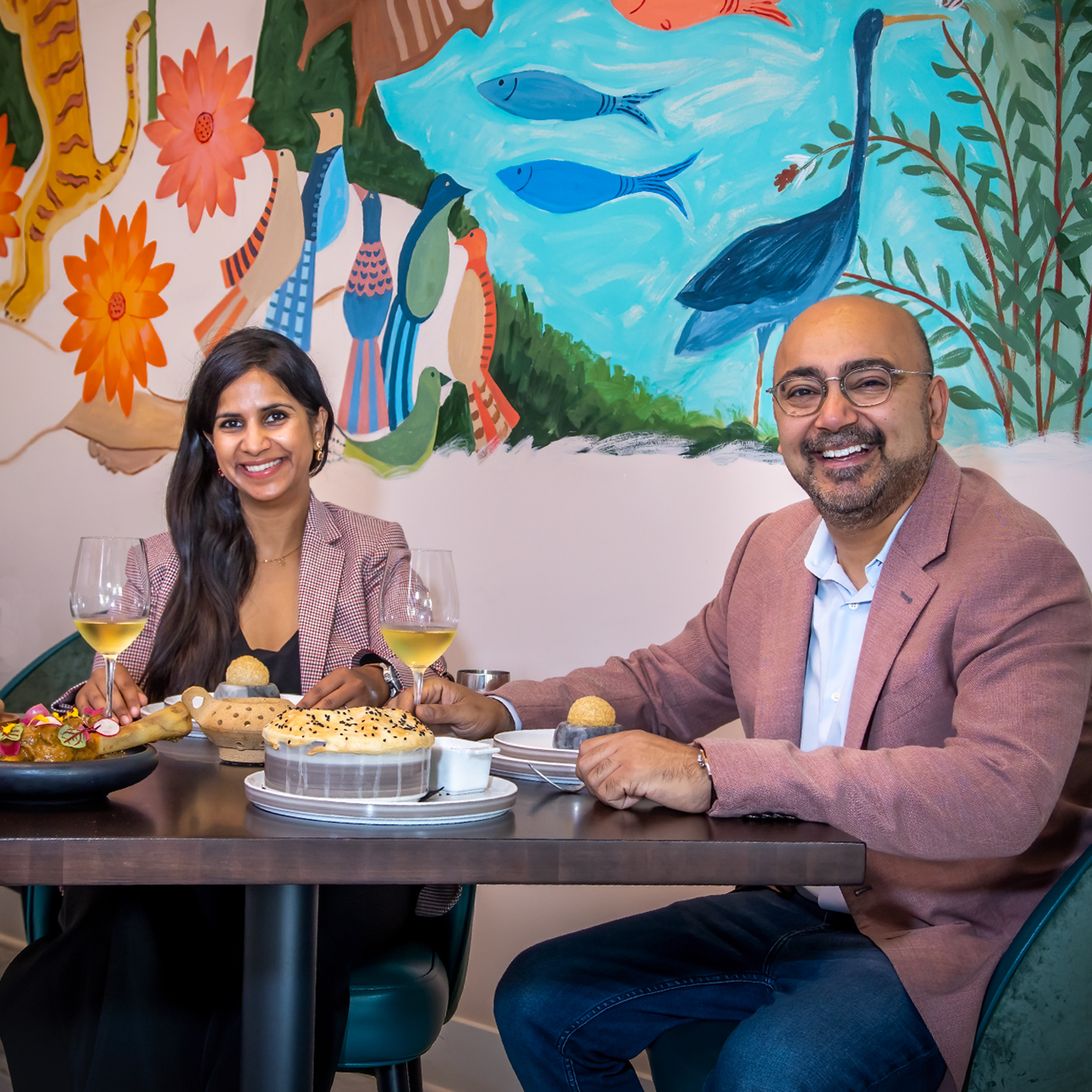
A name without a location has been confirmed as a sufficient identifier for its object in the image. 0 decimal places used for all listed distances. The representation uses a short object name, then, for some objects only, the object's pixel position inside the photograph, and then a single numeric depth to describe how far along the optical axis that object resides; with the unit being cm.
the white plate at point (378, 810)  105
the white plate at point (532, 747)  139
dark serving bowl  109
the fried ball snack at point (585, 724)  141
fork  134
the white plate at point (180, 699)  163
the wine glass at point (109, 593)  135
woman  138
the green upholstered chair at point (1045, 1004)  127
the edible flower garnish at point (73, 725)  119
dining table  95
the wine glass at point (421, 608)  134
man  130
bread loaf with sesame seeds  110
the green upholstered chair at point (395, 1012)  160
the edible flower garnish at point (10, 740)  116
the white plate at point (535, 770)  135
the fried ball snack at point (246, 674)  158
